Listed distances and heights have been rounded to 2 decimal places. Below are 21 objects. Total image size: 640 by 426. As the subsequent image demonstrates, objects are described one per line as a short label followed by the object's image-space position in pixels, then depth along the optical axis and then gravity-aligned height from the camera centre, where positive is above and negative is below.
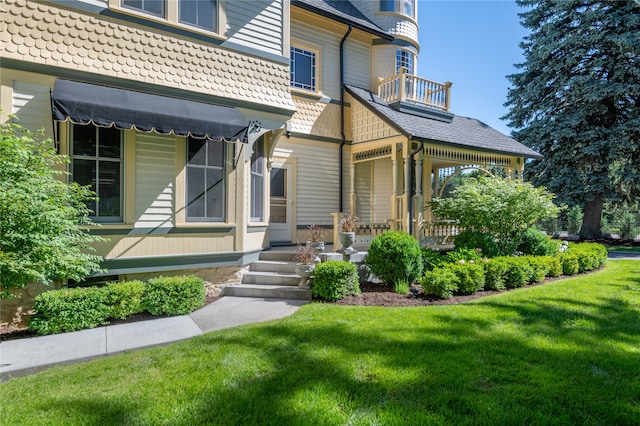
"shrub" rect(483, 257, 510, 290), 7.71 -1.23
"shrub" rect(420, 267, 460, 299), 6.84 -1.28
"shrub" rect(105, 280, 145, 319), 5.68 -1.31
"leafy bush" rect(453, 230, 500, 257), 9.38 -0.70
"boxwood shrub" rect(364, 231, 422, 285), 7.50 -0.88
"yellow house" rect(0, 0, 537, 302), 5.87 +1.95
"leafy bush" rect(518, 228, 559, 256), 10.23 -0.81
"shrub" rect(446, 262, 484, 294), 7.20 -1.21
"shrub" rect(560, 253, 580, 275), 9.47 -1.24
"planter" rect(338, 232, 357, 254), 8.02 -0.53
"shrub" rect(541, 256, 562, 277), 8.98 -1.23
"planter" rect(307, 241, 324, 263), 7.51 -0.62
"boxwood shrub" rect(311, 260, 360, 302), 6.67 -1.19
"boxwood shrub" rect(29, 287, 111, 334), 5.13 -1.38
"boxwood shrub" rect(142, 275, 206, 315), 5.99 -1.34
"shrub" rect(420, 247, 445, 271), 8.23 -1.00
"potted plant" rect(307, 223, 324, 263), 7.52 -0.54
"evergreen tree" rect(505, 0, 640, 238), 17.05 +5.82
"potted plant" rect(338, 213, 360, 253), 8.02 -0.42
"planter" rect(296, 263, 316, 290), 6.99 -1.09
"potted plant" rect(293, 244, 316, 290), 7.01 -0.95
